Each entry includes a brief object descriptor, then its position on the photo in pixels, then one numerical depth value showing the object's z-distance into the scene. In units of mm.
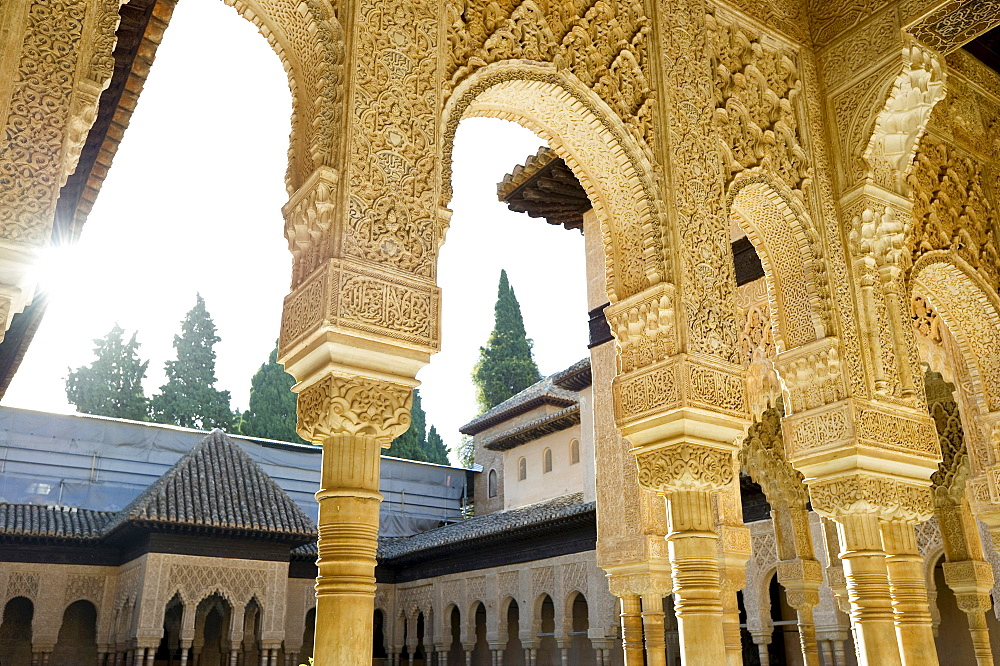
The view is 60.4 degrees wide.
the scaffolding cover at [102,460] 21672
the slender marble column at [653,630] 8359
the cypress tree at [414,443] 34531
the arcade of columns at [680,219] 4074
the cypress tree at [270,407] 32562
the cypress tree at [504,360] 37125
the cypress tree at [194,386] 33156
